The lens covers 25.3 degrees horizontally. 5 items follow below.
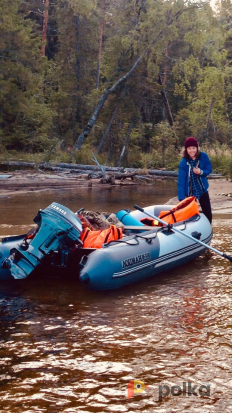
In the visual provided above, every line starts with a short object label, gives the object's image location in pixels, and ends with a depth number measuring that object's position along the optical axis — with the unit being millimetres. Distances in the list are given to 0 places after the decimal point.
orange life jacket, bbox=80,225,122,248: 5508
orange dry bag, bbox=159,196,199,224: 6777
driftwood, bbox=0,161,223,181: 18438
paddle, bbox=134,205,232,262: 5785
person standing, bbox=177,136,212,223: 6867
